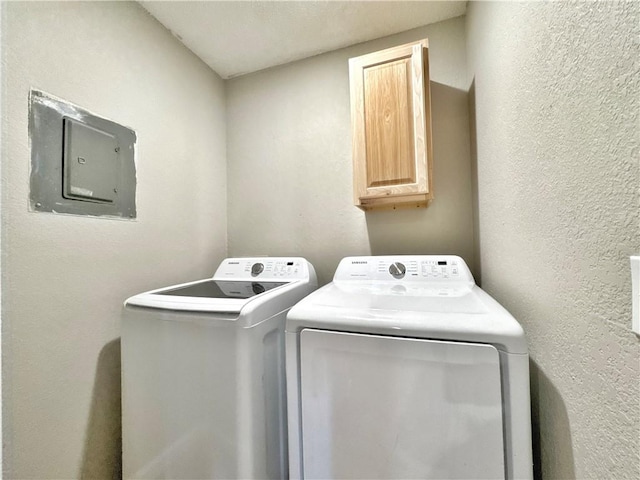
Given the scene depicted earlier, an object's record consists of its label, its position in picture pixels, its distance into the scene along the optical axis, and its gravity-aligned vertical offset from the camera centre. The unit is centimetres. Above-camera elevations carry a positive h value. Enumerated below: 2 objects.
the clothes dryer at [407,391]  61 -40
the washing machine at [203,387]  84 -50
